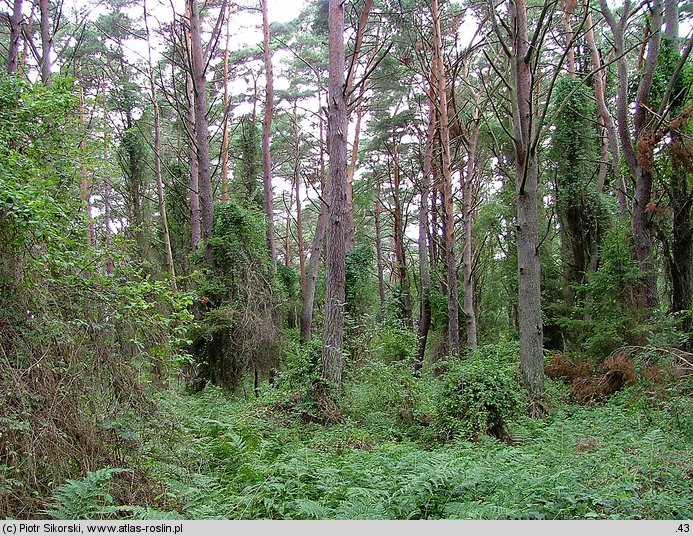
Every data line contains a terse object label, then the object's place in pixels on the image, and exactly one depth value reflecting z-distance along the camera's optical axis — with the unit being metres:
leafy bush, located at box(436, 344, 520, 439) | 5.54
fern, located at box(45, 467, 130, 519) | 2.98
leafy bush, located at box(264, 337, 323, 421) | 6.51
